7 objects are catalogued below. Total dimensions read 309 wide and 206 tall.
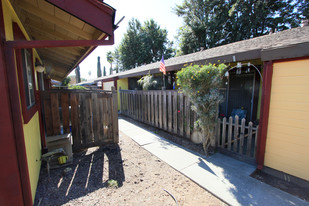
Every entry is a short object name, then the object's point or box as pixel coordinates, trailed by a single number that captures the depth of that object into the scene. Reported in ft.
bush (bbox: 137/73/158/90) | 22.04
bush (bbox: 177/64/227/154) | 10.83
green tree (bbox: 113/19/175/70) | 75.10
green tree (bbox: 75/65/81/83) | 98.22
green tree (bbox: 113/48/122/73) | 98.97
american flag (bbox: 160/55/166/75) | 18.76
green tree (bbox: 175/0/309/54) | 43.01
